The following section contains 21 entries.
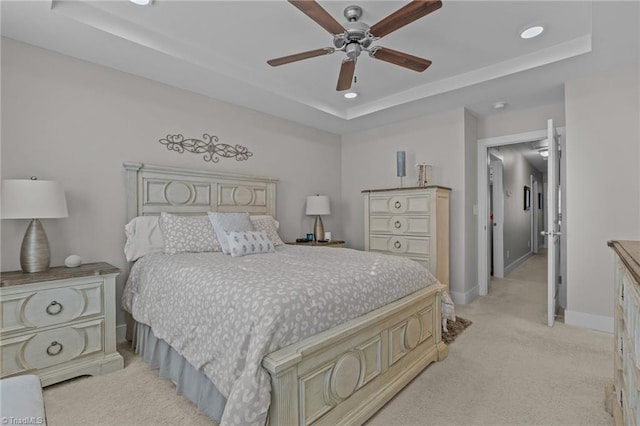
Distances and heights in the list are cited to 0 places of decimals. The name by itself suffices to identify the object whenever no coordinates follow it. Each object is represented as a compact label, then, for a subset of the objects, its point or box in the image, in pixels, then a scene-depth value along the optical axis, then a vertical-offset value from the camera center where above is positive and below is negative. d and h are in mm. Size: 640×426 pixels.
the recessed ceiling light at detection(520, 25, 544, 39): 2427 +1399
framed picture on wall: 7487 +264
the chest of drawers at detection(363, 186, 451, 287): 3600 -184
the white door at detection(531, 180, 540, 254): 8538 -221
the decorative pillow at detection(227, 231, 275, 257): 2646 -285
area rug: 2770 -1149
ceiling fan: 1726 +1122
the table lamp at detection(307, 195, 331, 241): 4367 +14
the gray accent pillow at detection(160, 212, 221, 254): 2707 -209
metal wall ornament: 3230 +709
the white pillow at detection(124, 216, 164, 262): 2734 -233
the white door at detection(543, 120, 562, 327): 3031 -145
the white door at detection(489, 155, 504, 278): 5535 -163
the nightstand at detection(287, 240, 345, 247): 4129 -448
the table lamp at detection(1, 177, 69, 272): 2023 +24
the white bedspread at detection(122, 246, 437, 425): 1312 -491
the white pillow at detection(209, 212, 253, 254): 2799 -127
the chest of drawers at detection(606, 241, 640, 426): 1063 -567
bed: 1318 -693
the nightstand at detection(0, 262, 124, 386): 1915 -728
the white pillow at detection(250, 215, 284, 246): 3366 -173
